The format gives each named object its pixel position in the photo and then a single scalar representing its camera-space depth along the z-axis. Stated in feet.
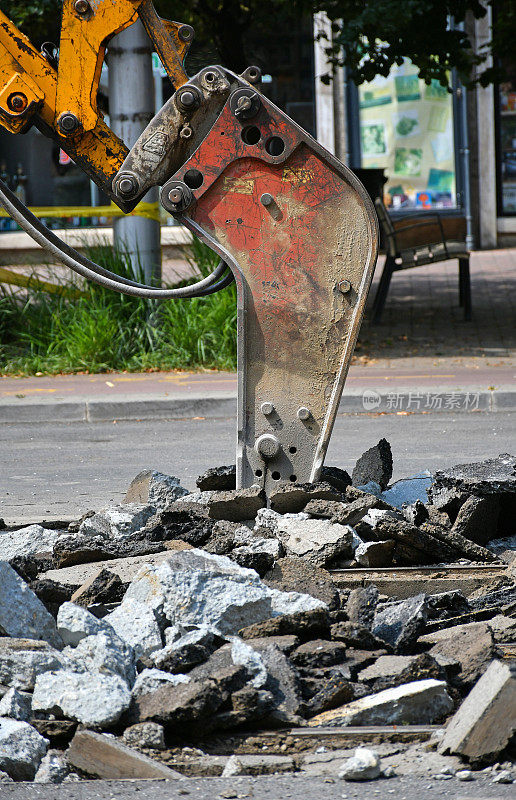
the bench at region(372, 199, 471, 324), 82.43
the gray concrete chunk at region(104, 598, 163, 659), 23.06
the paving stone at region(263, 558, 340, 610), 25.62
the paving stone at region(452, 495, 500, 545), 30.19
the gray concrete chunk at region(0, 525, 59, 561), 30.60
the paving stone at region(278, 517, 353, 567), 28.50
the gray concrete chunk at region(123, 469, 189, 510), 34.55
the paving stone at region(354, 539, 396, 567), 28.76
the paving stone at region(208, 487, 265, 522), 30.66
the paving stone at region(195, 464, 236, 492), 33.96
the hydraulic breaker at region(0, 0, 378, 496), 30.14
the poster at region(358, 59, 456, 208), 128.36
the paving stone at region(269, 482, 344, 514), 30.04
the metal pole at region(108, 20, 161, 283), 70.33
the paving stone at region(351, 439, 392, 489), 36.09
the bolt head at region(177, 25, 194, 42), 31.53
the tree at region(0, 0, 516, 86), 66.77
